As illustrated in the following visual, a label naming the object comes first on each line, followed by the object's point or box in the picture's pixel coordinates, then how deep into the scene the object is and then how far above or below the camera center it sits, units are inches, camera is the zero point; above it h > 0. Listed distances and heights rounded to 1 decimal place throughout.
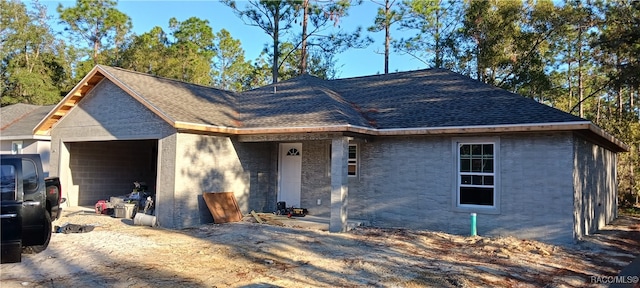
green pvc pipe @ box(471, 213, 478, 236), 432.1 -54.9
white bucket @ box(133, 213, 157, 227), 463.5 -61.7
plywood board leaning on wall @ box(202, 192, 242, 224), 488.7 -49.7
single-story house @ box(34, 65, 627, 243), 423.8 +15.4
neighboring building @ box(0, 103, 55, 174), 660.1 +36.0
